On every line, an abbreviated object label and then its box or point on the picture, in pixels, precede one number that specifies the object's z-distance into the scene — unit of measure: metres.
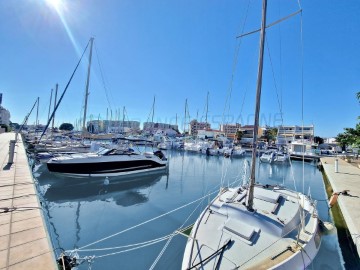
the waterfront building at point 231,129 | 118.57
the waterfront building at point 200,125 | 115.16
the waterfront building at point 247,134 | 66.78
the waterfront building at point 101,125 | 101.35
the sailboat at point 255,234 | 4.18
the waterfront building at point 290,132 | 59.53
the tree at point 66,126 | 113.88
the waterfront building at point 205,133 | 85.35
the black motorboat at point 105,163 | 14.42
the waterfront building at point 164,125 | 149.93
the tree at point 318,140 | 73.07
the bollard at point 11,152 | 9.83
